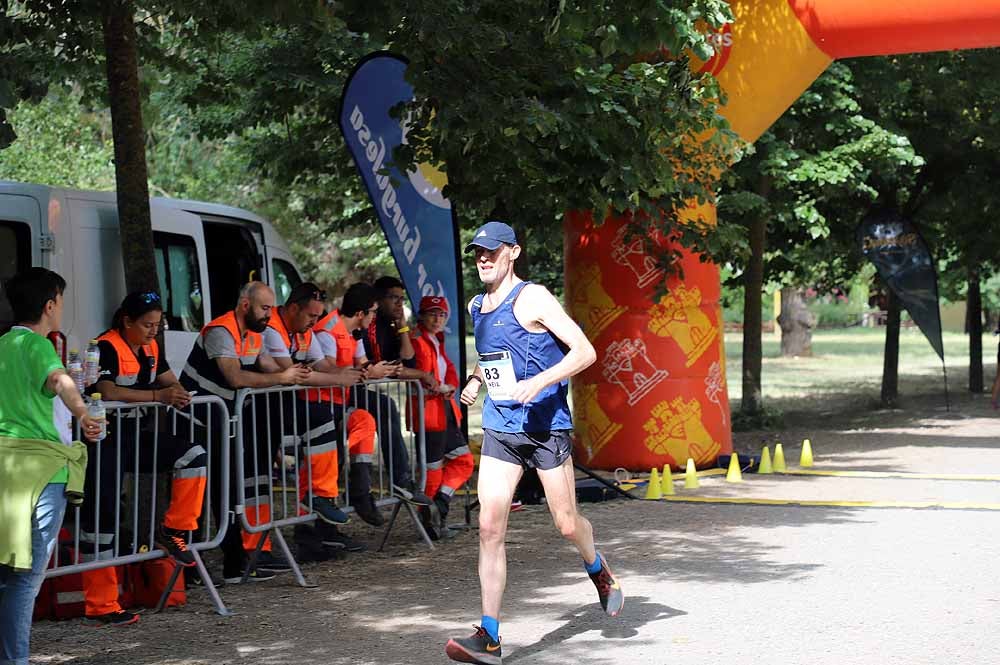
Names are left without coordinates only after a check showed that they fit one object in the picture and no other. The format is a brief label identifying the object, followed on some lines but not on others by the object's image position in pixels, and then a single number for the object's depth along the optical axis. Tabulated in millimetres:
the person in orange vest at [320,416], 8734
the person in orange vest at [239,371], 8336
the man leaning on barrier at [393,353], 9766
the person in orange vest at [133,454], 7359
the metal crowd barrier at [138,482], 7277
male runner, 6438
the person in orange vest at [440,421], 10047
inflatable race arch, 13484
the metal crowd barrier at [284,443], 8336
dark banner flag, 20531
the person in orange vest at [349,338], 9469
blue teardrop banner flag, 11102
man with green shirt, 5625
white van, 11359
